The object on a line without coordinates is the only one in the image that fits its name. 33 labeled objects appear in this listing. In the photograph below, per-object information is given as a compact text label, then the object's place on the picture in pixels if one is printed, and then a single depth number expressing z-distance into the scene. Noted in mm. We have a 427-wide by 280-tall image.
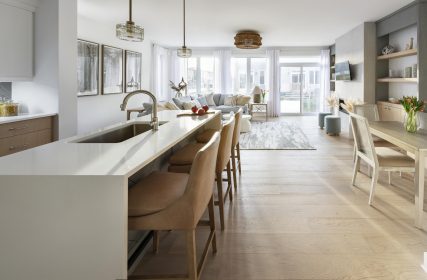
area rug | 7312
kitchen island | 1402
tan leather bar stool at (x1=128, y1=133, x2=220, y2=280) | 1743
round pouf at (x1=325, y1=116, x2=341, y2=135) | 8914
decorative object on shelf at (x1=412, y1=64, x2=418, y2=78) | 6426
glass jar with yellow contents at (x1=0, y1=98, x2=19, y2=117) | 4496
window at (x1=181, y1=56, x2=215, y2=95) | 14008
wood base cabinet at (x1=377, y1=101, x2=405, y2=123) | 6785
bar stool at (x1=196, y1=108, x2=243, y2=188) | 3863
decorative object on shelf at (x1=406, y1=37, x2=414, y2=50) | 6629
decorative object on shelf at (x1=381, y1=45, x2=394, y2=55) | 7534
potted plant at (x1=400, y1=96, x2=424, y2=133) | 3832
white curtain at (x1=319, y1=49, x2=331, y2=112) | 13188
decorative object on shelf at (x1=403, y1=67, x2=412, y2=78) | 6762
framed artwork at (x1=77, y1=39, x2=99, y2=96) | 7324
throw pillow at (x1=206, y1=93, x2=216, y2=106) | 12594
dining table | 3078
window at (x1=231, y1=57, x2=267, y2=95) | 14094
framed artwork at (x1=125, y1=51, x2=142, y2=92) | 9828
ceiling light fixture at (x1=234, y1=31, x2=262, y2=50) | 9242
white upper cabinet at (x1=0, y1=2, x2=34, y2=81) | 4402
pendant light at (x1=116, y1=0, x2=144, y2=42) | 3070
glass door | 14148
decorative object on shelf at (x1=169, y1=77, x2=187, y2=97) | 12229
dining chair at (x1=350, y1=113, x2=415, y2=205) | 3662
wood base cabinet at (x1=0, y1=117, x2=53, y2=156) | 4105
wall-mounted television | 9180
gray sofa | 10461
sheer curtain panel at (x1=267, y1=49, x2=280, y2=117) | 13648
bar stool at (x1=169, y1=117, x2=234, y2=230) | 2954
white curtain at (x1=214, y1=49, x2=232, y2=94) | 13602
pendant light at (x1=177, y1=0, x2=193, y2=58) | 5422
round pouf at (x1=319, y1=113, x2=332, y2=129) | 10258
